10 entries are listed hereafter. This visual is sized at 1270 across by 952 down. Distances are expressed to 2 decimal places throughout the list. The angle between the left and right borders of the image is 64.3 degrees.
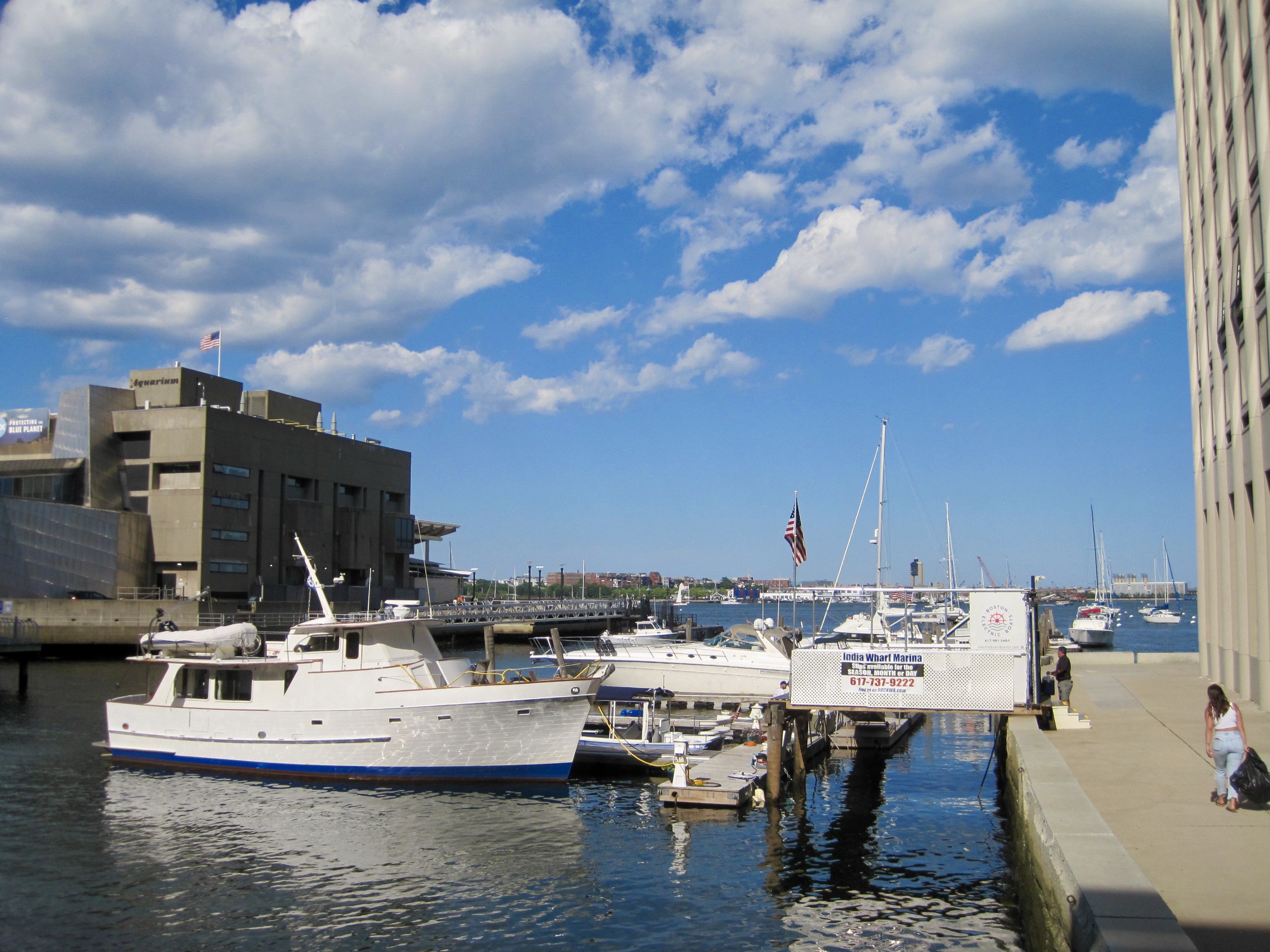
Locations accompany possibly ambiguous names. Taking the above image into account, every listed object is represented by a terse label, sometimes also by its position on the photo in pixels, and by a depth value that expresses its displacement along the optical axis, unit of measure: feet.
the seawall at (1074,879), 26.48
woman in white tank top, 40.70
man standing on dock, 71.20
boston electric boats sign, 65.67
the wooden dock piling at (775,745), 73.46
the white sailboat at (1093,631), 266.77
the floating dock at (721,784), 70.79
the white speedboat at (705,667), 121.80
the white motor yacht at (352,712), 81.41
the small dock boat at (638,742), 86.58
